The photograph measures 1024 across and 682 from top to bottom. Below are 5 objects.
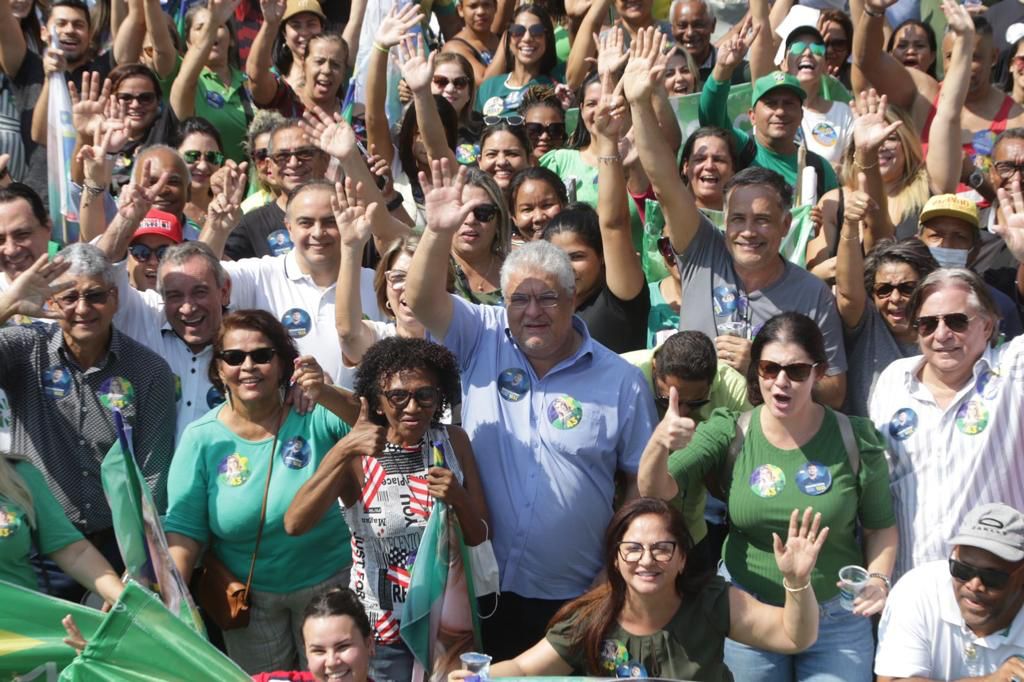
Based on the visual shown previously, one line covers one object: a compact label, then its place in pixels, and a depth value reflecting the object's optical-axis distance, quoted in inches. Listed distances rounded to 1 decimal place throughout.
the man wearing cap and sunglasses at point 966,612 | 376.5
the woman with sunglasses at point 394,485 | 415.2
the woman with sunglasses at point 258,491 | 431.2
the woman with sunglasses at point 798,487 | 414.9
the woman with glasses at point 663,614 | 384.2
